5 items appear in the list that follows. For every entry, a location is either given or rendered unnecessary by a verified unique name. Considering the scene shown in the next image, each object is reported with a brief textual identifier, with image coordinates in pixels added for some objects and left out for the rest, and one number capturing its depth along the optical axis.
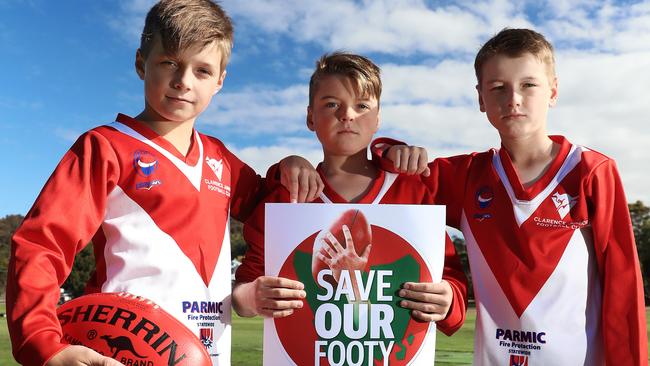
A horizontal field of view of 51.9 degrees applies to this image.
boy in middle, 3.10
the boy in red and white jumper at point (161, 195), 2.75
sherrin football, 2.50
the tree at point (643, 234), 37.56
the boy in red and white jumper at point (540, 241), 3.21
